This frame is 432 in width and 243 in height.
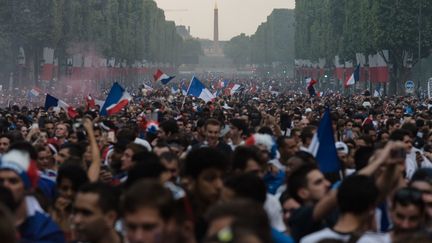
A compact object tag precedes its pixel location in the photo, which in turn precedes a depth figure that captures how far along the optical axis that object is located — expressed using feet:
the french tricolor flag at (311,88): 137.49
